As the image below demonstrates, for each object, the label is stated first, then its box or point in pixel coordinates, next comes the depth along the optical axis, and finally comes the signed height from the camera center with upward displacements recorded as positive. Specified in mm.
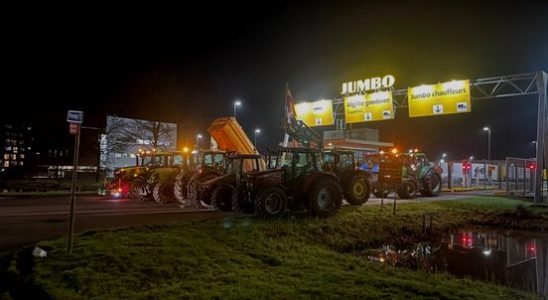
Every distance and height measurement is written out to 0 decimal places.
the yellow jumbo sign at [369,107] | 30062 +4529
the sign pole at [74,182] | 9084 -390
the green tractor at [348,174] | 17875 +16
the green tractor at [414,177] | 24438 +51
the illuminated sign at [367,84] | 30031 +6044
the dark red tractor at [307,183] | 15531 -338
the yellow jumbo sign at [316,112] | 32969 +4392
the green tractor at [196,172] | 19328 -185
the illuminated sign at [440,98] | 26672 +4750
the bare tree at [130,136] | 41244 +2616
